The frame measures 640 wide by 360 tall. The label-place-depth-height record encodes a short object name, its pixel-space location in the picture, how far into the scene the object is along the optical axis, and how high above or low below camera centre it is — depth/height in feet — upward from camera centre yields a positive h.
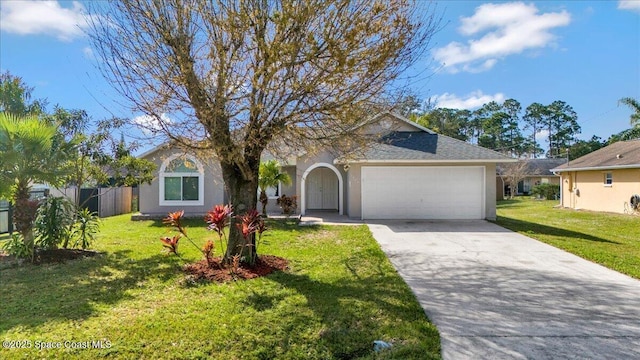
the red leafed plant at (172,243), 21.57 -3.37
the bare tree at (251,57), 19.58 +7.81
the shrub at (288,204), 55.42 -2.28
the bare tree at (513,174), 119.24 +5.92
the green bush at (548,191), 110.73 -0.27
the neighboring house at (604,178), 65.41 +2.49
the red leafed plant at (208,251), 22.45 -3.99
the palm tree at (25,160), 24.61 +2.22
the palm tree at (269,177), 52.37 +1.94
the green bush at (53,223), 26.55 -2.59
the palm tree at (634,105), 76.18 +18.83
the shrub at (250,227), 21.99 -2.45
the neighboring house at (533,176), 128.65 +5.47
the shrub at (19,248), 25.98 -4.46
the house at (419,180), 51.72 +1.52
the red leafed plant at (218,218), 21.89 -1.79
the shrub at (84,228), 29.45 -3.37
